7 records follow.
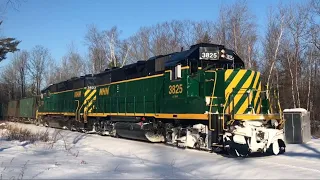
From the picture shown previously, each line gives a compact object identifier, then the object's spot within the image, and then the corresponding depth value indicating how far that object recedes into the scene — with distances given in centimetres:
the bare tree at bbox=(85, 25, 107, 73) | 5072
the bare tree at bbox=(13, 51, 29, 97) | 8031
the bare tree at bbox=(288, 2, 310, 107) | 3173
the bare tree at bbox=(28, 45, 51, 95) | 7844
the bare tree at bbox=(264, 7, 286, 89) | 3247
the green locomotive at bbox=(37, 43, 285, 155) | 976
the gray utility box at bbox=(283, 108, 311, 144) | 1216
